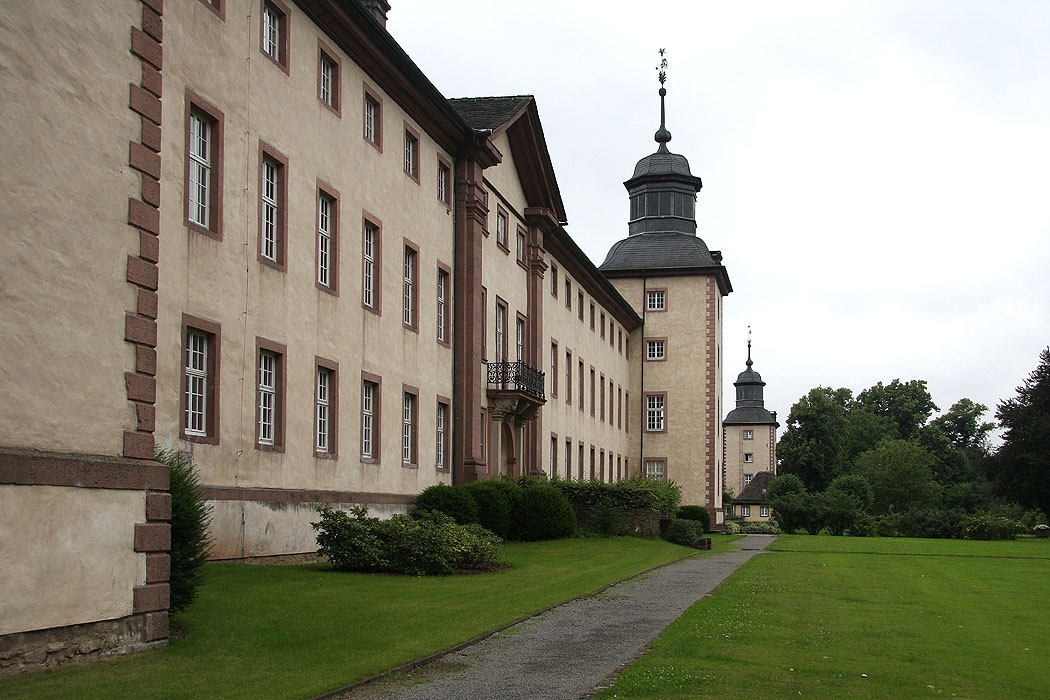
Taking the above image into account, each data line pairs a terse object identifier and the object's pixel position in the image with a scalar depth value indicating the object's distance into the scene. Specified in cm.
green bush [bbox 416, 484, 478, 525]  2609
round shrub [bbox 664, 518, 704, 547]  3734
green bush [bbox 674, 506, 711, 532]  5650
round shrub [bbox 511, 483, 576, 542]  3055
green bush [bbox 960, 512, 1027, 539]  5612
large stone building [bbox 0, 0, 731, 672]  998
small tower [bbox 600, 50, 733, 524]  6294
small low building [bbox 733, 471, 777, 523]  11419
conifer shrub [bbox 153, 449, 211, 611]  1186
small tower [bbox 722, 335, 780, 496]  12200
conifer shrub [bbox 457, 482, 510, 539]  2759
